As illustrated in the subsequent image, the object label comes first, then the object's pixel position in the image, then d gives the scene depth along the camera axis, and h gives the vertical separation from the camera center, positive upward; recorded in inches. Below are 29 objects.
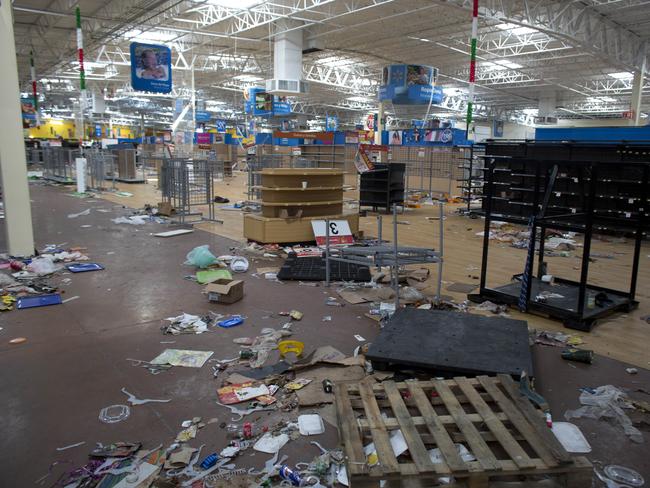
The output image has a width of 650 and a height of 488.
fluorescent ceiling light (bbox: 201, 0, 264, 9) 715.4 +222.6
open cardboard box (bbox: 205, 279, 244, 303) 219.6 -61.7
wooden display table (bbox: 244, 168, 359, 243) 341.4 -34.3
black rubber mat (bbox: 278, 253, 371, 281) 261.7 -63.6
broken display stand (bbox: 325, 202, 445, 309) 214.4 -45.1
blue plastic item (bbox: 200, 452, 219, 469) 106.0 -66.5
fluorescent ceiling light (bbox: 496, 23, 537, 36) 795.8 +215.5
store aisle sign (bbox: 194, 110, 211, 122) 1358.3 +105.6
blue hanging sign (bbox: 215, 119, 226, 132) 1836.9 +109.5
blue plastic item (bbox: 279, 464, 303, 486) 101.3 -66.4
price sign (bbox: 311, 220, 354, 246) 321.1 -51.8
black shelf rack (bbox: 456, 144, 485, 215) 528.3 -20.5
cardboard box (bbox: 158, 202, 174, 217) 486.0 -54.6
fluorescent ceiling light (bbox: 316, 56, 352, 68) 1136.4 +224.7
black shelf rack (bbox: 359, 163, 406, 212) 535.2 -31.9
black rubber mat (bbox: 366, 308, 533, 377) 144.5 -59.4
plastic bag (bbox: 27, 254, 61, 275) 265.9 -62.5
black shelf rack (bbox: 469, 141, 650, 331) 198.4 -23.6
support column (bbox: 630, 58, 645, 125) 828.6 +112.6
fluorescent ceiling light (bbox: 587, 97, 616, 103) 1449.3 +182.1
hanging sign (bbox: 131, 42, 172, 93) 692.7 +121.6
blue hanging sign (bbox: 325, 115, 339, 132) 1530.6 +100.8
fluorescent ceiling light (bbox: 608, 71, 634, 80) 1098.7 +191.4
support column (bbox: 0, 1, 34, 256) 274.7 -2.0
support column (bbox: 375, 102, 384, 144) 1118.4 +84.9
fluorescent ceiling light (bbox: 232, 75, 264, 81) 1367.6 +221.4
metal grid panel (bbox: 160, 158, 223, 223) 453.1 -27.8
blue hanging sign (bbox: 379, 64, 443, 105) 809.5 +120.0
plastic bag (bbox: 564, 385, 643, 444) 123.2 -66.4
